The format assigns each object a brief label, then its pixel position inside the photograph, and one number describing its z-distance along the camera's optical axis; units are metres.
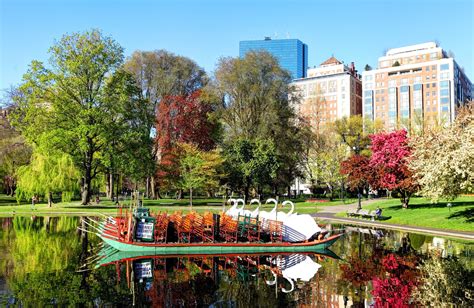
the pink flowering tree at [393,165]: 38.55
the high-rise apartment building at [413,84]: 137.25
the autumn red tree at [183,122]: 66.04
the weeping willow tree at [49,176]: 50.16
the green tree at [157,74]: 68.75
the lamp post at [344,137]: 82.62
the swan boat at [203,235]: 22.05
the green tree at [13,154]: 62.69
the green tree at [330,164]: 75.81
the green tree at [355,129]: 84.81
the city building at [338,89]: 155.50
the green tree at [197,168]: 56.29
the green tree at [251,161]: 59.78
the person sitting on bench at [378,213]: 37.44
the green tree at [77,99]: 50.69
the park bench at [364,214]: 37.80
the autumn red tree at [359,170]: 40.47
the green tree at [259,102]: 63.59
